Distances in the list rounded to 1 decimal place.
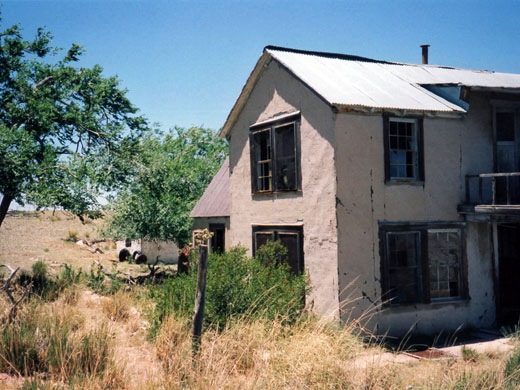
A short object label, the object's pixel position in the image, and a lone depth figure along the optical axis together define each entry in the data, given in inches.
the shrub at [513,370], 244.5
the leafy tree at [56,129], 569.3
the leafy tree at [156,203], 684.7
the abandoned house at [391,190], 415.2
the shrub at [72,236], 1435.0
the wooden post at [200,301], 269.9
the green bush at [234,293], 357.1
